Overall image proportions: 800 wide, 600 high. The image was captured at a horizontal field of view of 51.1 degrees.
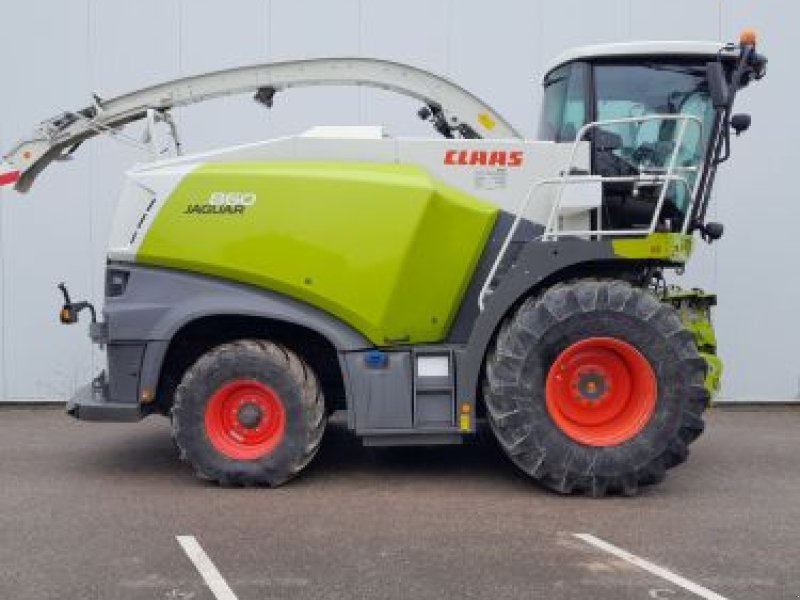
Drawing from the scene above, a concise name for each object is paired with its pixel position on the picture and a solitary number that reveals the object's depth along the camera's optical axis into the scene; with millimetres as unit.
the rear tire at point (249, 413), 5480
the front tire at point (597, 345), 5293
